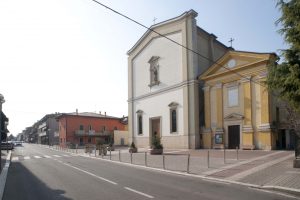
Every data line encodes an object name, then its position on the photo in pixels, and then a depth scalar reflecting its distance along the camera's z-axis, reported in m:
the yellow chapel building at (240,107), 20.52
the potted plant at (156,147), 20.73
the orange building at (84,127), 49.57
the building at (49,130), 69.15
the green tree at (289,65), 7.91
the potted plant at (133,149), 24.47
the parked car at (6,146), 37.10
